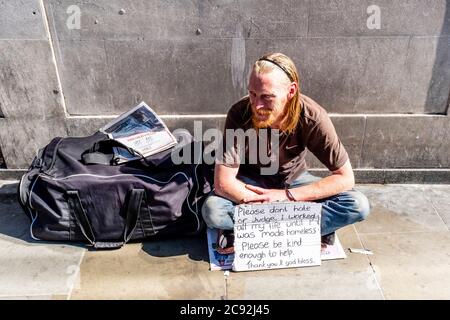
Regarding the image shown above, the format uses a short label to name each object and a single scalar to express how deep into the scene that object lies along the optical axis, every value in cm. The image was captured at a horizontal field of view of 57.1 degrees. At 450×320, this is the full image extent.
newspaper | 296
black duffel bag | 274
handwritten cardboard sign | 257
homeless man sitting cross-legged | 254
